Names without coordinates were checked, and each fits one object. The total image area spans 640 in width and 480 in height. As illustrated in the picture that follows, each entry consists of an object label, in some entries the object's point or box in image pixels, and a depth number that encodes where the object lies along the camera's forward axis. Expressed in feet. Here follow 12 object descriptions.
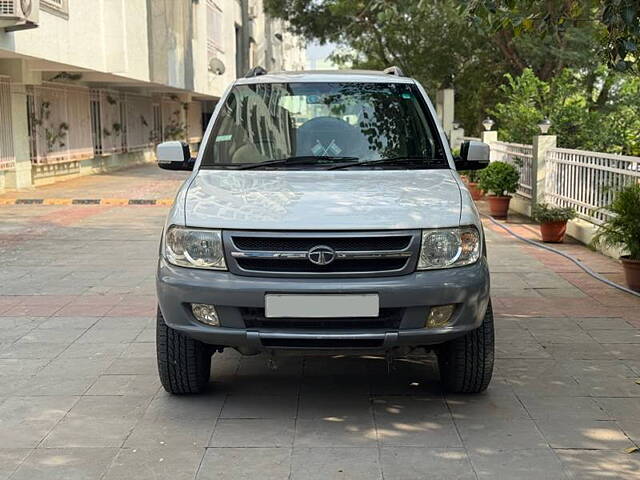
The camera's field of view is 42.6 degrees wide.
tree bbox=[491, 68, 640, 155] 46.01
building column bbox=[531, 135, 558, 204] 42.86
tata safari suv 13.61
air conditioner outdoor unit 44.68
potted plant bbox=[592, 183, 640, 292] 25.43
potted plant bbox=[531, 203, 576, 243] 35.17
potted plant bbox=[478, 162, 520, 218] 44.52
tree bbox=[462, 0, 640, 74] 17.95
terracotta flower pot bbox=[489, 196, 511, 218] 44.34
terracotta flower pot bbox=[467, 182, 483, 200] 54.85
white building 55.98
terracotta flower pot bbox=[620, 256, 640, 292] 25.23
